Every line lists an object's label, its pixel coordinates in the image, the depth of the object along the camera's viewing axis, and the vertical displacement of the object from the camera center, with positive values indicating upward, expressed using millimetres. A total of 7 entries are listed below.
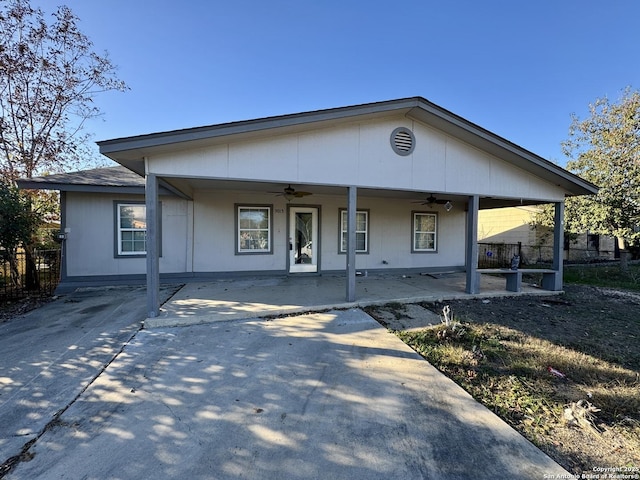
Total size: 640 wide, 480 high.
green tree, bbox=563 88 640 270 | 9203 +2512
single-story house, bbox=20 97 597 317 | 5145 +1181
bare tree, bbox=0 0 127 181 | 8320 +4658
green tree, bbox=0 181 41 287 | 6332 +351
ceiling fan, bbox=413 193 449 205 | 8984 +1333
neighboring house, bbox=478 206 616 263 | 15273 +190
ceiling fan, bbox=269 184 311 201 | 7227 +1211
